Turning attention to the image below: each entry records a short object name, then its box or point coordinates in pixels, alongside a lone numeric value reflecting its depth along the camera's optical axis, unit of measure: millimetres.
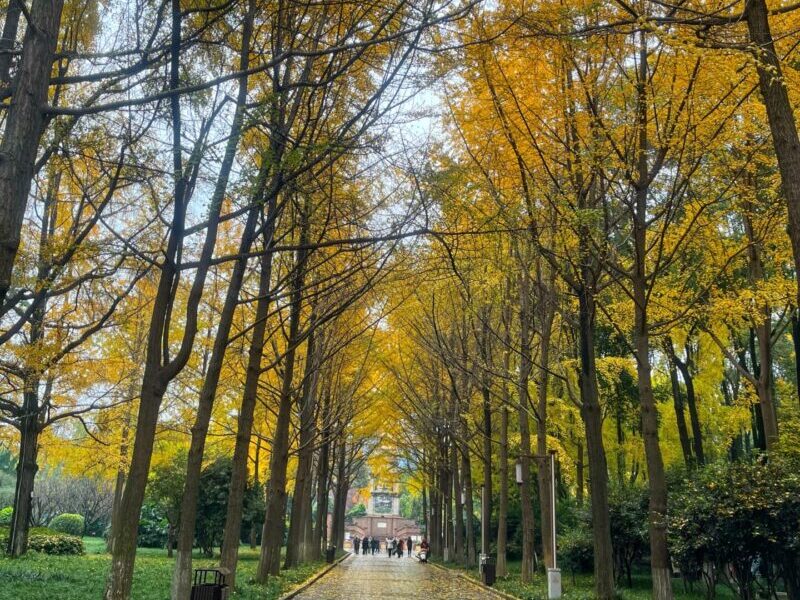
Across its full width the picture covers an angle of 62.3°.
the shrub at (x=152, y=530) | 39094
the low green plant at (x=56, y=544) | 22547
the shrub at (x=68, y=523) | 40594
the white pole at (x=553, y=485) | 13562
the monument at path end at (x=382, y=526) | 87438
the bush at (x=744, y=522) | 9250
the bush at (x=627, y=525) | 16312
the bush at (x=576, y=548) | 18625
